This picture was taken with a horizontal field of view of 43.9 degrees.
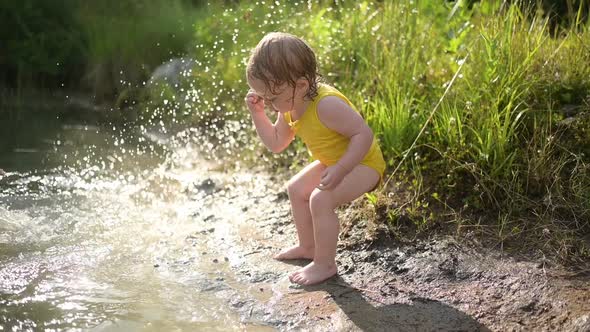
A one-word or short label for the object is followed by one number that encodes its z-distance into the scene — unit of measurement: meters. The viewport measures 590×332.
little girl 3.15
